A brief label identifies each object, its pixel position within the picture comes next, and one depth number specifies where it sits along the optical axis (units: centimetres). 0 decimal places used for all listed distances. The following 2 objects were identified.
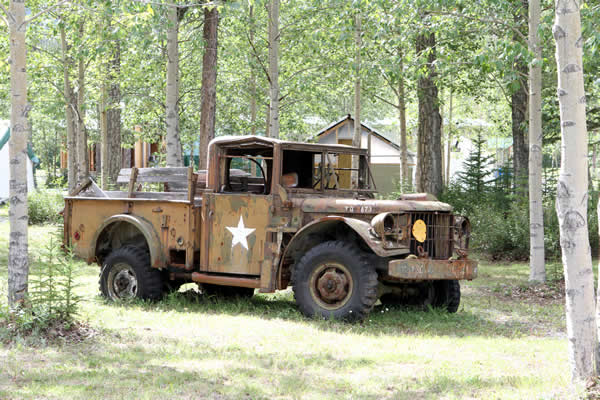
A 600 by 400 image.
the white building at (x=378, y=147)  3117
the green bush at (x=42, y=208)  2291
